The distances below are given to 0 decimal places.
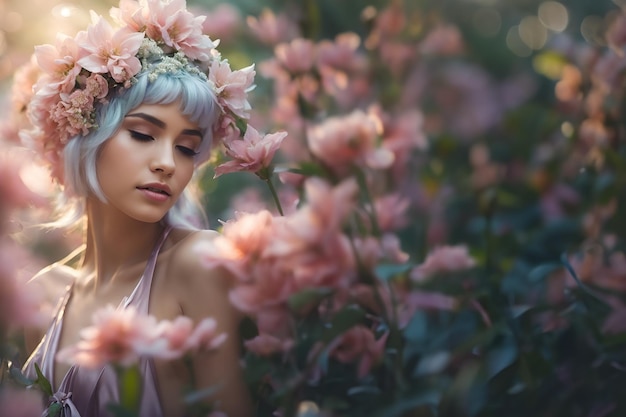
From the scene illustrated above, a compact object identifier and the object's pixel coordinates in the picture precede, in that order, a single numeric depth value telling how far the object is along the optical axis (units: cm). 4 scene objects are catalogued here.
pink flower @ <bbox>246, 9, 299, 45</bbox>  162
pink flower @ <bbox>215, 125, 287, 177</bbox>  98
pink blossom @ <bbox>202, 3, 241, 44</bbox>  173
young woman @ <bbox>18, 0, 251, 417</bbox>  106
